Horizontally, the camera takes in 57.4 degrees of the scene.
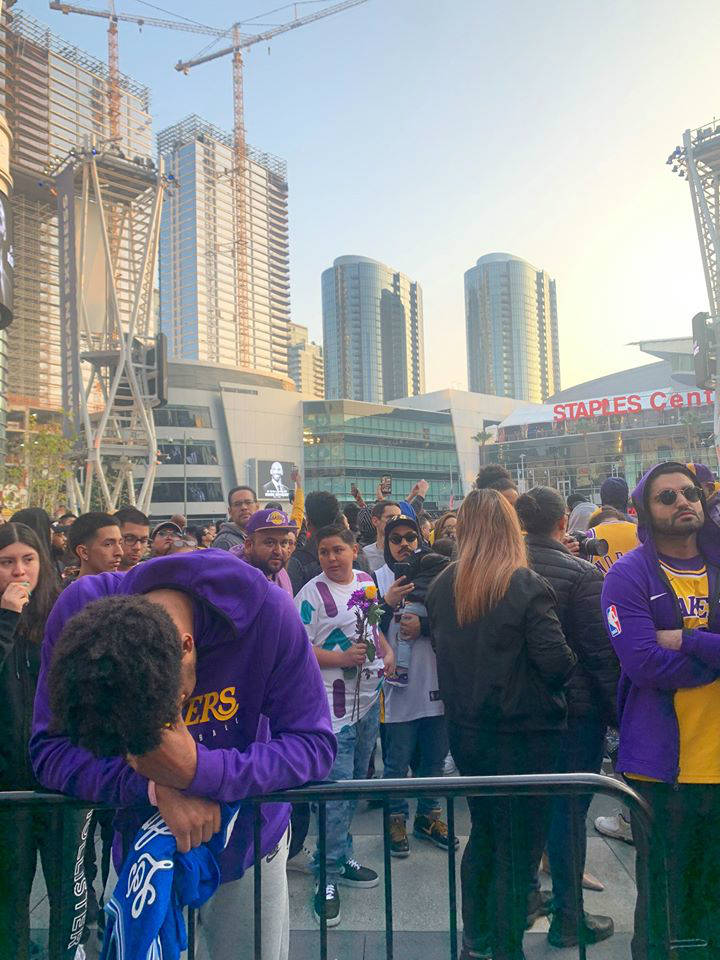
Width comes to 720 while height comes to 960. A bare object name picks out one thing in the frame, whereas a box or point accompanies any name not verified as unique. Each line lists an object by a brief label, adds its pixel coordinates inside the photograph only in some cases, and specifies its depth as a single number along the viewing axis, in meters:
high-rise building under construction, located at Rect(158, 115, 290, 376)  130.75
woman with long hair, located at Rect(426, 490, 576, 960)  2.69
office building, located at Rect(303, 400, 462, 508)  75.69
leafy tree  39.50
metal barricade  1.71
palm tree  88.19
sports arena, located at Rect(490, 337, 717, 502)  76.25
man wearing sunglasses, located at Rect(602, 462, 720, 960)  2.46
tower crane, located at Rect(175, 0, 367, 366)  123.50
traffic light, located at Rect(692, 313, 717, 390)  47.69
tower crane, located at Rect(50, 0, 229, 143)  111.62
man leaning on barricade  1.18
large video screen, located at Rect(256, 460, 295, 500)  71.31
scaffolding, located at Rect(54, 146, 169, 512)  54.56
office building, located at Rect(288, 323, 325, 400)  179.88
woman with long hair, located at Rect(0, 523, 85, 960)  2.11
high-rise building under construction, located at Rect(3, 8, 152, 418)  95.00
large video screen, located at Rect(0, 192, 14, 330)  26.89
